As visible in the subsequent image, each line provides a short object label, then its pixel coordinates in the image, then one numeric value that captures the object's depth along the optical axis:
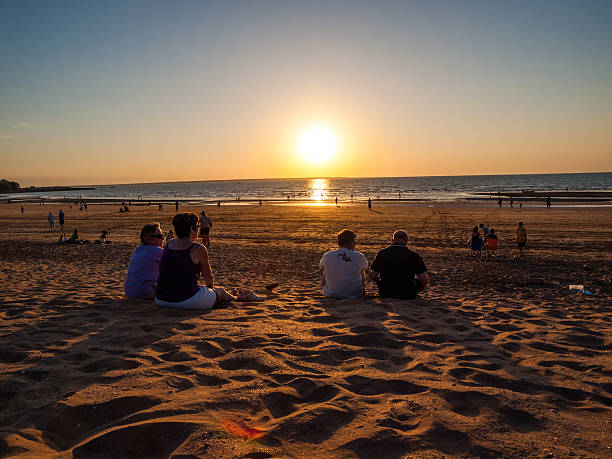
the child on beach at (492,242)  12.52
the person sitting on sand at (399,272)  6.12
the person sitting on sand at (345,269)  6.17
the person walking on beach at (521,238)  12.74
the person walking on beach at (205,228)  15.96
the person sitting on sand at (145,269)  6.01
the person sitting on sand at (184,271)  5.10
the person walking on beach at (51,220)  23.28
